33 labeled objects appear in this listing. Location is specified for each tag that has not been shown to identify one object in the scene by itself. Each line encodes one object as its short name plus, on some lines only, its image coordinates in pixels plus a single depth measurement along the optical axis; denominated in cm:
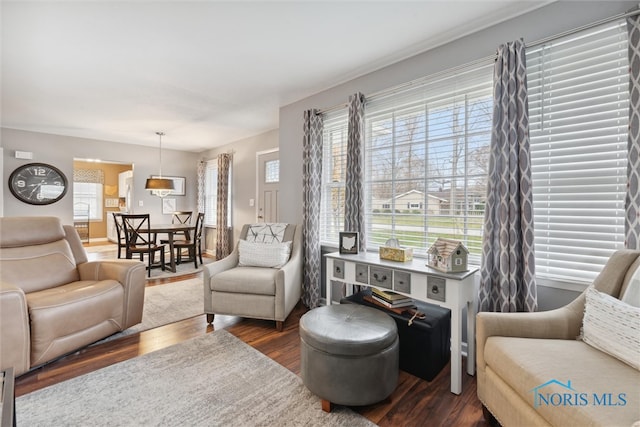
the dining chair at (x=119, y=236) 507
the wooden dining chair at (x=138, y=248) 468
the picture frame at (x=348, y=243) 251
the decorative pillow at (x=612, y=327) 116
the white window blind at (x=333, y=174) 315
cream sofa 98
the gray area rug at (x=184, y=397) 155
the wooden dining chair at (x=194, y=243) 509
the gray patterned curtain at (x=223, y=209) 575
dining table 475
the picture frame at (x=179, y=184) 652
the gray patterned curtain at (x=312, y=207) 317
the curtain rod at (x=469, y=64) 160
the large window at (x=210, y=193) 650
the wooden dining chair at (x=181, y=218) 596
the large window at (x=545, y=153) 167
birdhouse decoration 185
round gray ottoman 154
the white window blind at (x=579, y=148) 165
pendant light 491
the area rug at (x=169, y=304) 279
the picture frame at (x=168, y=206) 651
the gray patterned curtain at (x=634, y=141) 151
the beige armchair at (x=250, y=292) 265
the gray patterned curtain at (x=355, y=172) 276
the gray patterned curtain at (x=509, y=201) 182
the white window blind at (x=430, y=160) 218
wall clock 479
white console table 177
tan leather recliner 181
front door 492
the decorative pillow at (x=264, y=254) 298
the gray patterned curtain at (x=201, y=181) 662
